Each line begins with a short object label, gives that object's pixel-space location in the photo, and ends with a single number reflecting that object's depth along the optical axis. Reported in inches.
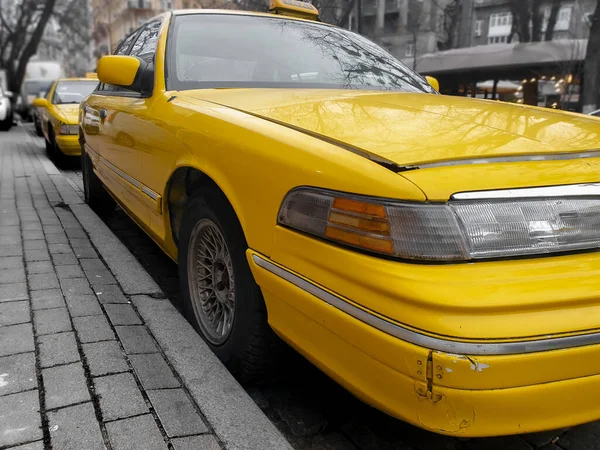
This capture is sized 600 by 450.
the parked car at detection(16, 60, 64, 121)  1042.1
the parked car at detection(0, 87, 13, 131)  695.6
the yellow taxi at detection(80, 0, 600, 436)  55.9
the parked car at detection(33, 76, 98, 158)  340.2
